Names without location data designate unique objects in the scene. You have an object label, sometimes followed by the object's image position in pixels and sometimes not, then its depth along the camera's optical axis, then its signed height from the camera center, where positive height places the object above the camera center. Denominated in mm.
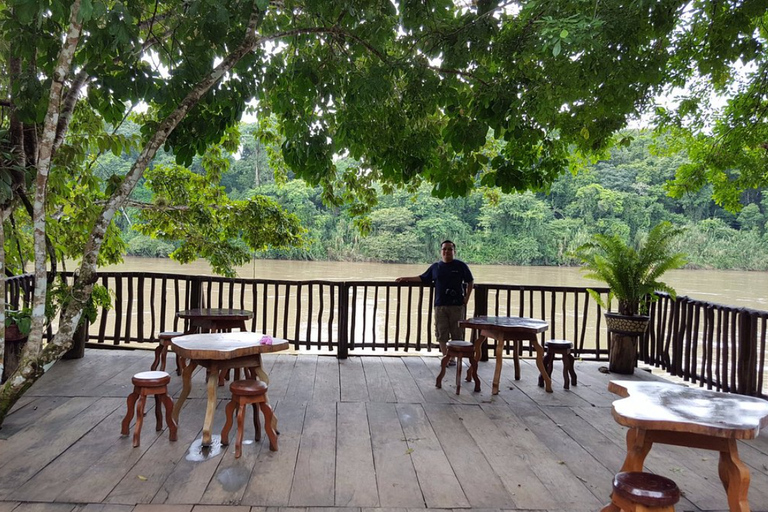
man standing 6867 -607
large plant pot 6613 -1093
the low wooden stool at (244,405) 3752 -1152
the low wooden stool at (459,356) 5590 -1137
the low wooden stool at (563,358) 5926 -1199
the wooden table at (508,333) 5605 -894
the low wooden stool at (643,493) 2174 -973
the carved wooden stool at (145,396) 3908 -1155
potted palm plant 6684 -393
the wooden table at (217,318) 5957 -860
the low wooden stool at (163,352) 5547 -1201
